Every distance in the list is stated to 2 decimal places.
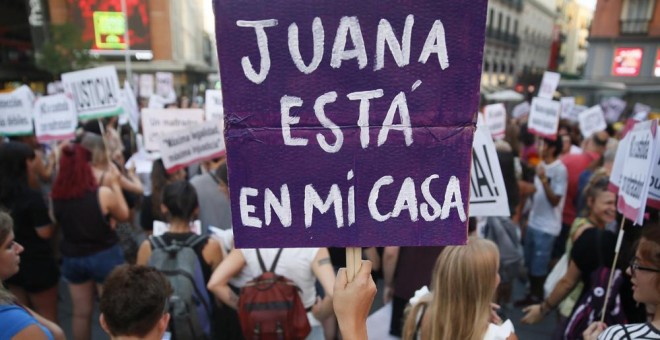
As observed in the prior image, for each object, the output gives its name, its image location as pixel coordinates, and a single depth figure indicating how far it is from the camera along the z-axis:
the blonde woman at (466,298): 1.78
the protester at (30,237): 3.18
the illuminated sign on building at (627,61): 24.66
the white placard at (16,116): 5.09
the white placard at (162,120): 5.33
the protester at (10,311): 1.61
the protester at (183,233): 2.62
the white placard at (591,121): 7.42
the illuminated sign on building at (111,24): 30.95
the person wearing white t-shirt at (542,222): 4.61
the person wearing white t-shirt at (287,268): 2.47
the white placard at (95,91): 5.09
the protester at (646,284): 1.59
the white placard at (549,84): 8.08
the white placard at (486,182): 2.39
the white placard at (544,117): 6.12
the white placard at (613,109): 10.99
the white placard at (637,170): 2.03
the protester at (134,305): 1.66
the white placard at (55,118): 5.30
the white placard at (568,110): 10.12
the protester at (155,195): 4.08
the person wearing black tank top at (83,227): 3.29
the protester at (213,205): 3.67
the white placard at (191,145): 4.12
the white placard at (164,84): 13.55
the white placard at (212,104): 6.30
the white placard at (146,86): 13.92
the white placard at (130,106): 6.73
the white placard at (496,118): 6.47
